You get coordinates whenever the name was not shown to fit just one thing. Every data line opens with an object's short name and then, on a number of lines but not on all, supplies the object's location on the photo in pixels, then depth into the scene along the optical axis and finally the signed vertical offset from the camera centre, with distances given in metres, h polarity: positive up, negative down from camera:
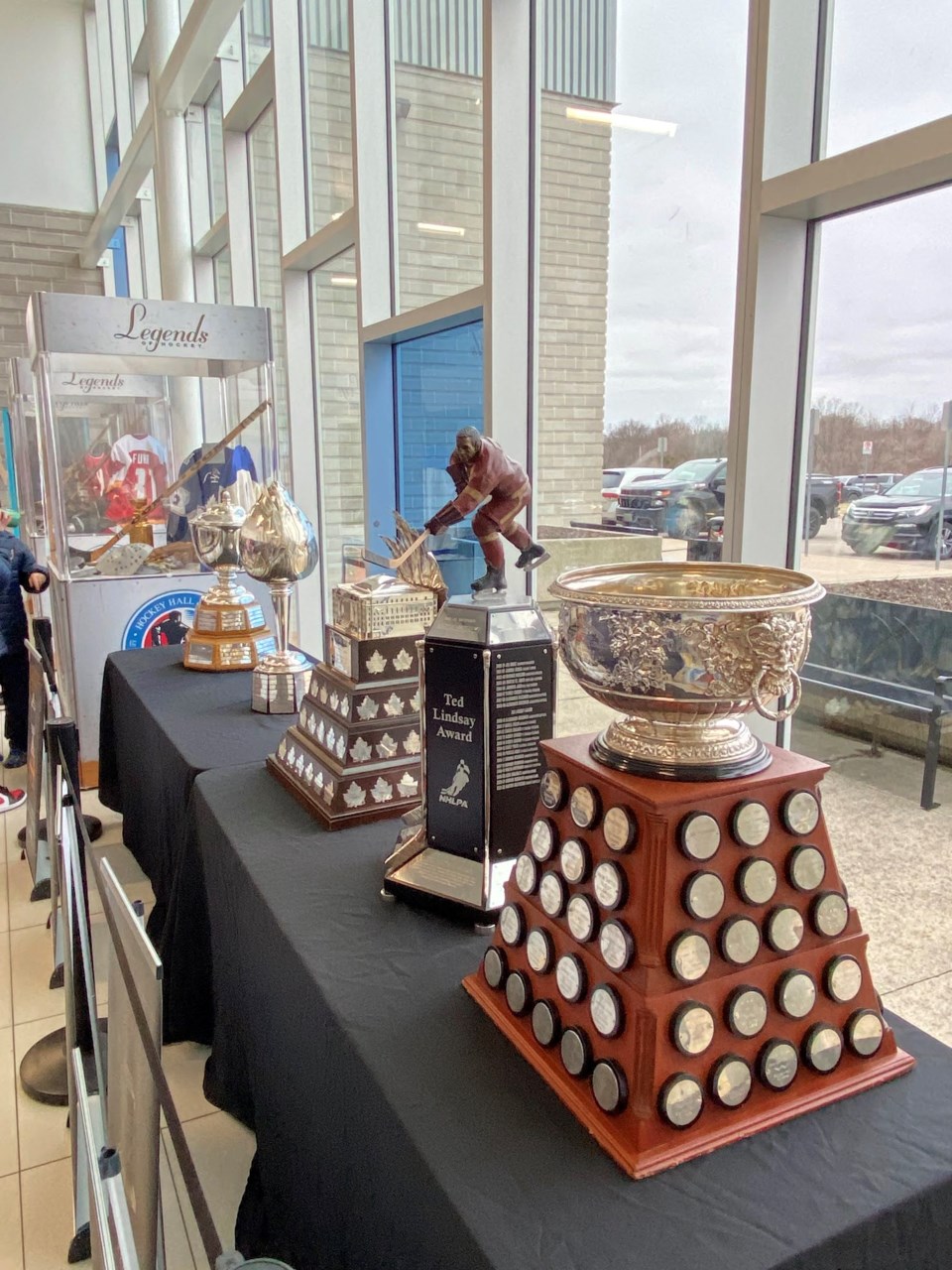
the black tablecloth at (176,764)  1.92 -0.76
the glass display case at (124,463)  3.62 +0.02
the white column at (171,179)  6.37 +2.20
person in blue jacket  3.96 -0.78
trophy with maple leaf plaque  1.51 -0.42
